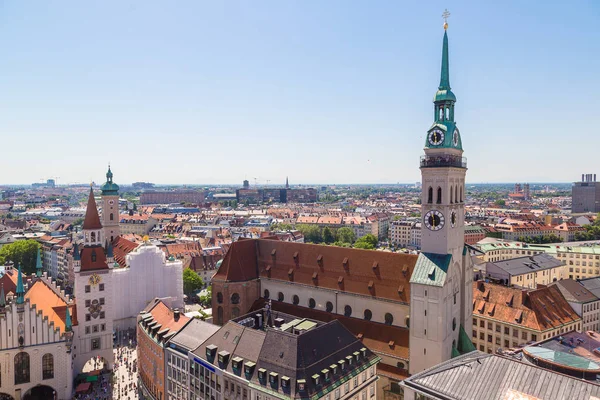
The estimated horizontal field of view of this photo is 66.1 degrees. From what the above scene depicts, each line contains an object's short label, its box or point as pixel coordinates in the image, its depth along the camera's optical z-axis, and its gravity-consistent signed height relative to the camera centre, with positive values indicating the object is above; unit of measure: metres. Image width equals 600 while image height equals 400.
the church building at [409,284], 53.56 -12.95
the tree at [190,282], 111.38 -23.38
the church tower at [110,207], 115.38 -5.41
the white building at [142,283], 90.56 -19.55
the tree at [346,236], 196.25 -21.48
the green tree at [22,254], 131.38 -19.67
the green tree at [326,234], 199.00 -20.82
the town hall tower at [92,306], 71.75 -19.01
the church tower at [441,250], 52.78 -7.68
